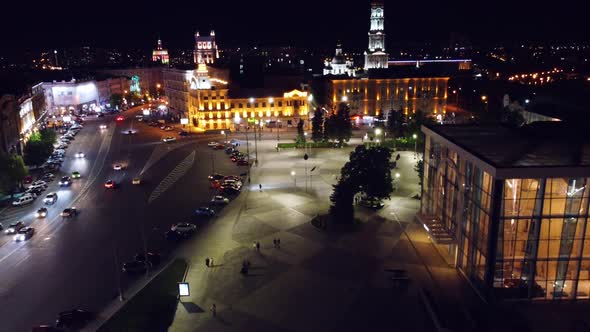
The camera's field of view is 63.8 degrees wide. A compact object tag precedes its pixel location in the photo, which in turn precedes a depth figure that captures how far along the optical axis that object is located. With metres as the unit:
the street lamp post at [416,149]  71.27
